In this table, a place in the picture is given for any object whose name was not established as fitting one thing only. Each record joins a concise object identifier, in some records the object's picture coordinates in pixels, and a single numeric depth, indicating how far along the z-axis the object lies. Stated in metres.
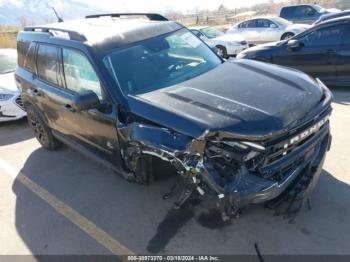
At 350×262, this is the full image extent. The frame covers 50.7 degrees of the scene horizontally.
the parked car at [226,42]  14.16
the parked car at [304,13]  19.75
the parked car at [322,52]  7.40
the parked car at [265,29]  15.51
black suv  3.07
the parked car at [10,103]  7.59
